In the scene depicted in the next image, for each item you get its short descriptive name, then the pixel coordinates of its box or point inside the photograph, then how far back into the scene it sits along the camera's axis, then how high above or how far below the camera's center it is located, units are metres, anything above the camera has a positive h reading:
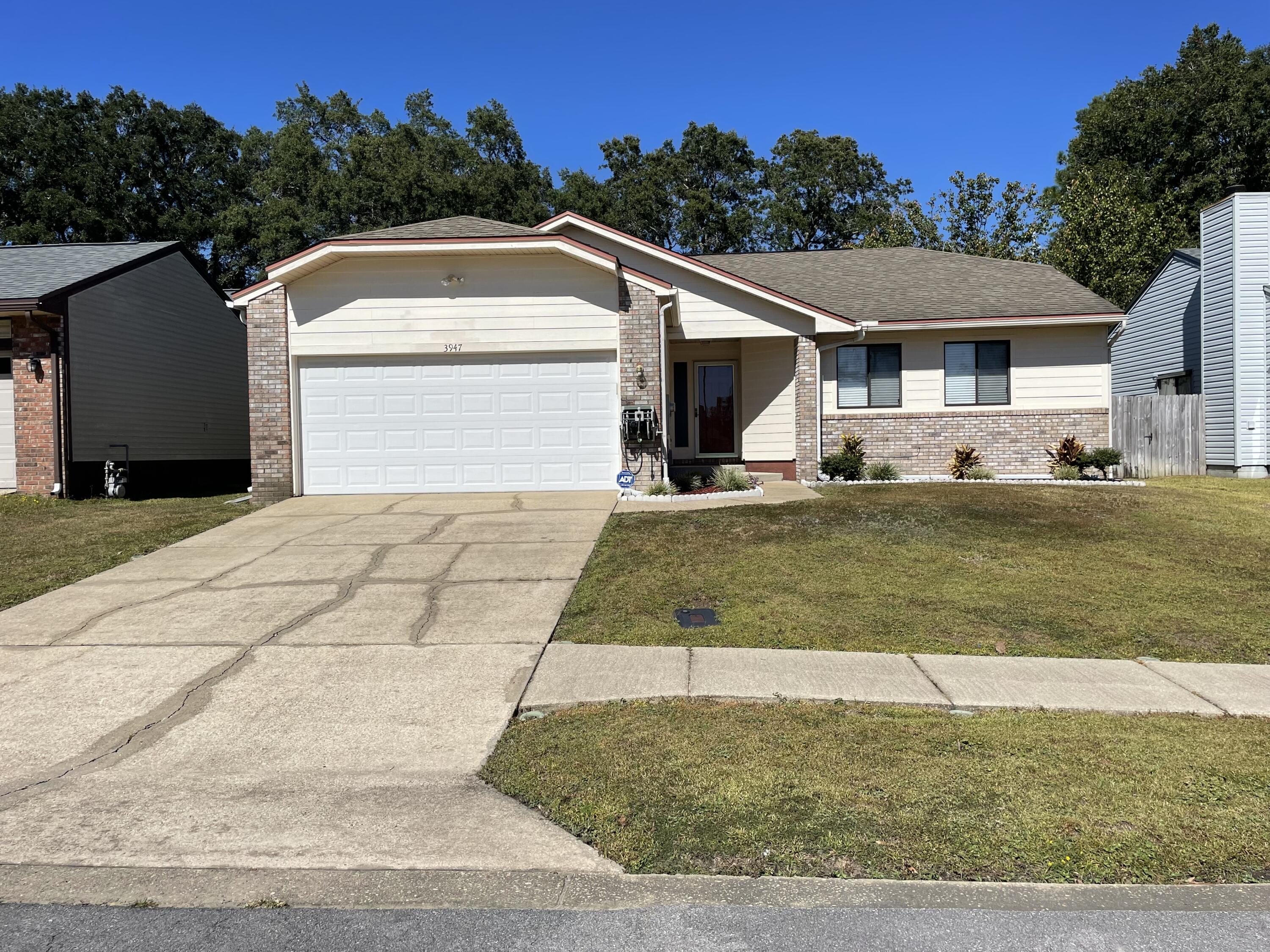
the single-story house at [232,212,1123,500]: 14.20 +1.69
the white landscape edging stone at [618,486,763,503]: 13.63 -0.52
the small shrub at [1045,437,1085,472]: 17.16 +0.09
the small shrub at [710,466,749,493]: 14.94 -0.32
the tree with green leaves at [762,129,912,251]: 44.22 +13.54
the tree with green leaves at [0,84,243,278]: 41.53 +14.43
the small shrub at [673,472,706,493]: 15.89 -0.35
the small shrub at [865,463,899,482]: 16.64 -0.23
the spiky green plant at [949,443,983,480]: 17.83 -0.02
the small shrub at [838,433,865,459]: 17.69 +0.33
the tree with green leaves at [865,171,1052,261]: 36.12 +9.59
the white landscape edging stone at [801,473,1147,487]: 15.56 -0.40
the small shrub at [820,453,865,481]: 16.69 -0.10
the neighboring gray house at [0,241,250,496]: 15.86 +2.00
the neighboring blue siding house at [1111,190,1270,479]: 19.58 +2.91
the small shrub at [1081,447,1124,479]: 16.64 -0.01
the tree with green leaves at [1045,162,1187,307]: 31.72 +7.81
